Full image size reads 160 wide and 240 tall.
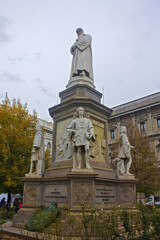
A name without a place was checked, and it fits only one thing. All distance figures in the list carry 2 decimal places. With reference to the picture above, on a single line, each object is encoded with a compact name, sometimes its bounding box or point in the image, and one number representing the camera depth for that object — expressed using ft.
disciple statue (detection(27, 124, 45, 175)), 34.47
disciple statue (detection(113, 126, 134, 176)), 35.40
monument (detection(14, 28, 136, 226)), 27.37
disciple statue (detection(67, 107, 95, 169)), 29.32
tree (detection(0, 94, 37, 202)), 61.05
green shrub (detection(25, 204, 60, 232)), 22.11
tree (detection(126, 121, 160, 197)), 76.28
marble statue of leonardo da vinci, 40.91
